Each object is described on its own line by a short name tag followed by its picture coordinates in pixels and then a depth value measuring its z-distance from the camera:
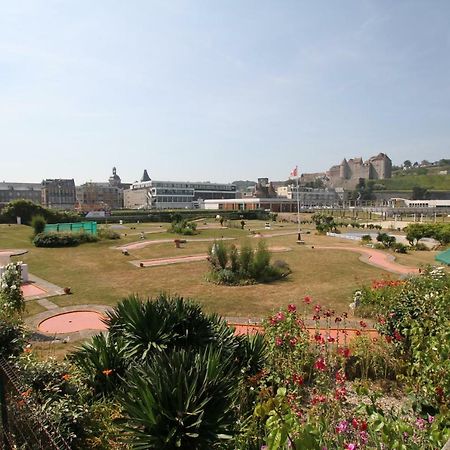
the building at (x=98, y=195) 132.25
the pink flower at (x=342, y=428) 3.21
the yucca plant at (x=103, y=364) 5.43
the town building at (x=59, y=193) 125.35
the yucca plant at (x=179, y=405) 3.50
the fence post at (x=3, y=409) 3.75
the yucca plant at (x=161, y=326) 5.60
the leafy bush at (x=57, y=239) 27.89
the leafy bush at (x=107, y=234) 32.72
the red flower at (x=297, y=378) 4.79
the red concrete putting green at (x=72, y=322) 10.16
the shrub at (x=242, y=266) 16.50
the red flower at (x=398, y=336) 6.72
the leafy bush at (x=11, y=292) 9.55
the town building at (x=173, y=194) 125.62
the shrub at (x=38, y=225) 30.69
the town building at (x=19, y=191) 126.12
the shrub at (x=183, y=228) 38.12
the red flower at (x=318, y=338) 5.96
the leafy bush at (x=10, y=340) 6.35
